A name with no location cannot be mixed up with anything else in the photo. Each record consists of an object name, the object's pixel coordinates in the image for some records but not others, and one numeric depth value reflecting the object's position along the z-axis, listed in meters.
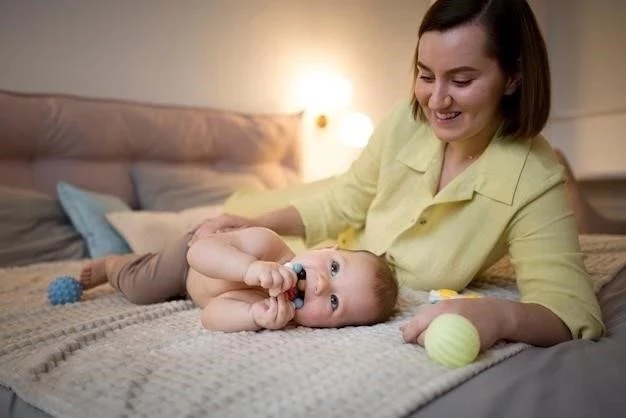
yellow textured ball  0.82
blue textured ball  1.28
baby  0.99
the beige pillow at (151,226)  1.83
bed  0.72
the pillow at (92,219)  1.89
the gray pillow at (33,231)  1.82
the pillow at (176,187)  2.21
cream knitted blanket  0.70
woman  1.00
